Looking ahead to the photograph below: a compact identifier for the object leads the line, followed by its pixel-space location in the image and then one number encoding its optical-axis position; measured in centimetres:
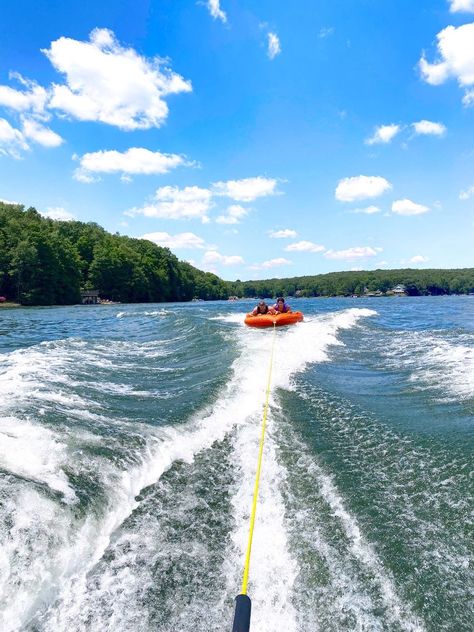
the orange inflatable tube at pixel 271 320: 1753
